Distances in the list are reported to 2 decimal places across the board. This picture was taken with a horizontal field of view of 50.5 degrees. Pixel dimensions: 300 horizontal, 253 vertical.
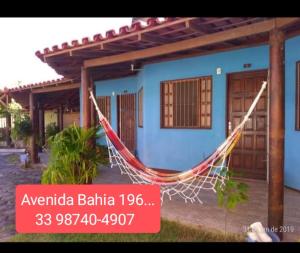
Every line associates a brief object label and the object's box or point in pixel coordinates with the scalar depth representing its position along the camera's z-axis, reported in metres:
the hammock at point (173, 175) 3.47
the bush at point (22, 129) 9.09
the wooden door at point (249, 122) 5.14
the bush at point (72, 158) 4.02
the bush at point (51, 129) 11.68
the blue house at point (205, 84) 2.97
